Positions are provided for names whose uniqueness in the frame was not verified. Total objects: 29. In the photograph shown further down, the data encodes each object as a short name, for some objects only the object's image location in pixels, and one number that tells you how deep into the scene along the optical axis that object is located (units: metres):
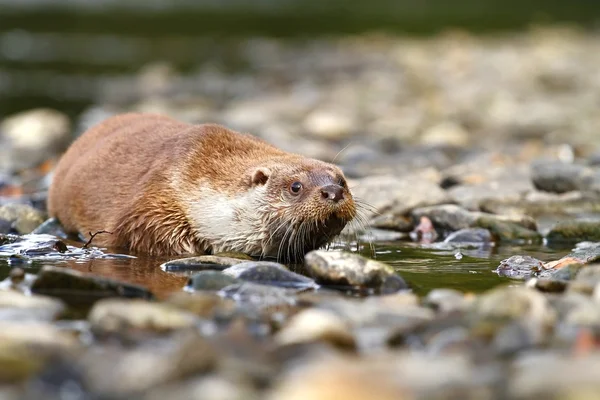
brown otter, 13.52
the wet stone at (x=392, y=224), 16.72
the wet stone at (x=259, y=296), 10.51
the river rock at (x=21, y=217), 16.05
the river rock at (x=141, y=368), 7.20
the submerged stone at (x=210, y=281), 11.16
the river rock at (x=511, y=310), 8.97
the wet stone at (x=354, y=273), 11.51
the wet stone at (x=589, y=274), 10.69
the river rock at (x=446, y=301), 9.73
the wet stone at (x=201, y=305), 9.84
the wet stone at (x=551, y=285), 10.72
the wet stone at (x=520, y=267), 12.84
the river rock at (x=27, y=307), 9.59
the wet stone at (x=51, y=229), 15.91
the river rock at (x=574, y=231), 15.52
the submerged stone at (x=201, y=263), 12.79
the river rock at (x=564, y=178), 18.20
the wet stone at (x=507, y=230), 15.87
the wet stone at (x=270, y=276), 11.70
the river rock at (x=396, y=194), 17.05
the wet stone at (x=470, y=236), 15.62
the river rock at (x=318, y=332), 8.57
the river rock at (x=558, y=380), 6.55
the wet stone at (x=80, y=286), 10.67
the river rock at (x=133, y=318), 9.02
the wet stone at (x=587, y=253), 12.58
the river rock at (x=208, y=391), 6.81
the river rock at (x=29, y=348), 7.62
